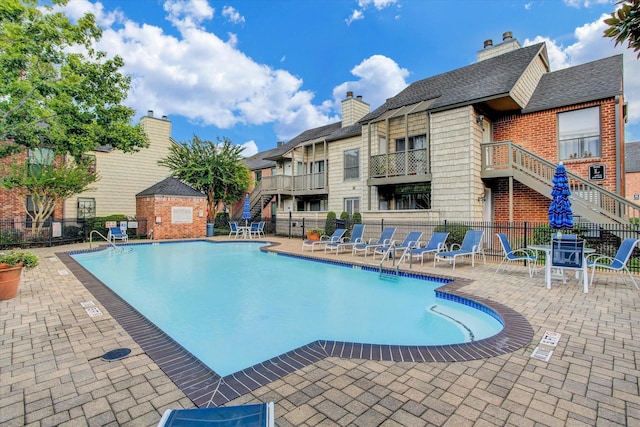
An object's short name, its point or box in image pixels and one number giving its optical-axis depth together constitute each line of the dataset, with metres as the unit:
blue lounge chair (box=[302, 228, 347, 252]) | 13.53
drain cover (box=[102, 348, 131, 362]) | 3.29
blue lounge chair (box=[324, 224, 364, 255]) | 12.73
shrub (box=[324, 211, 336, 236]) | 16.88
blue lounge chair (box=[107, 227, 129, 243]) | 15.82
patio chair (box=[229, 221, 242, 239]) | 19.56
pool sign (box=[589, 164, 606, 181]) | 10.66
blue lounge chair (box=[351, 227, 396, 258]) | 11.62
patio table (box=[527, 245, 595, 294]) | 5.91
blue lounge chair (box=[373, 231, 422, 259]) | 9.88
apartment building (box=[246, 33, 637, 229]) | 10.65
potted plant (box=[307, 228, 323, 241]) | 16.03
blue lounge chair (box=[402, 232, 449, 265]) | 9.53
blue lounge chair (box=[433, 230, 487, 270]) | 8.86
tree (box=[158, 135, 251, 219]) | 22.58
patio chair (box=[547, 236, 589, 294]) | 6.03
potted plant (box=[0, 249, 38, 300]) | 5.46
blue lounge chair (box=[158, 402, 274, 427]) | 1.64
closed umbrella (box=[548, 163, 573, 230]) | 6.93
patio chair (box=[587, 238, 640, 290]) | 6.00
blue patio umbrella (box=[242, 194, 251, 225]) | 20.39
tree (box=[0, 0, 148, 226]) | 9.70
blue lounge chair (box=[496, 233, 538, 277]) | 7.68
